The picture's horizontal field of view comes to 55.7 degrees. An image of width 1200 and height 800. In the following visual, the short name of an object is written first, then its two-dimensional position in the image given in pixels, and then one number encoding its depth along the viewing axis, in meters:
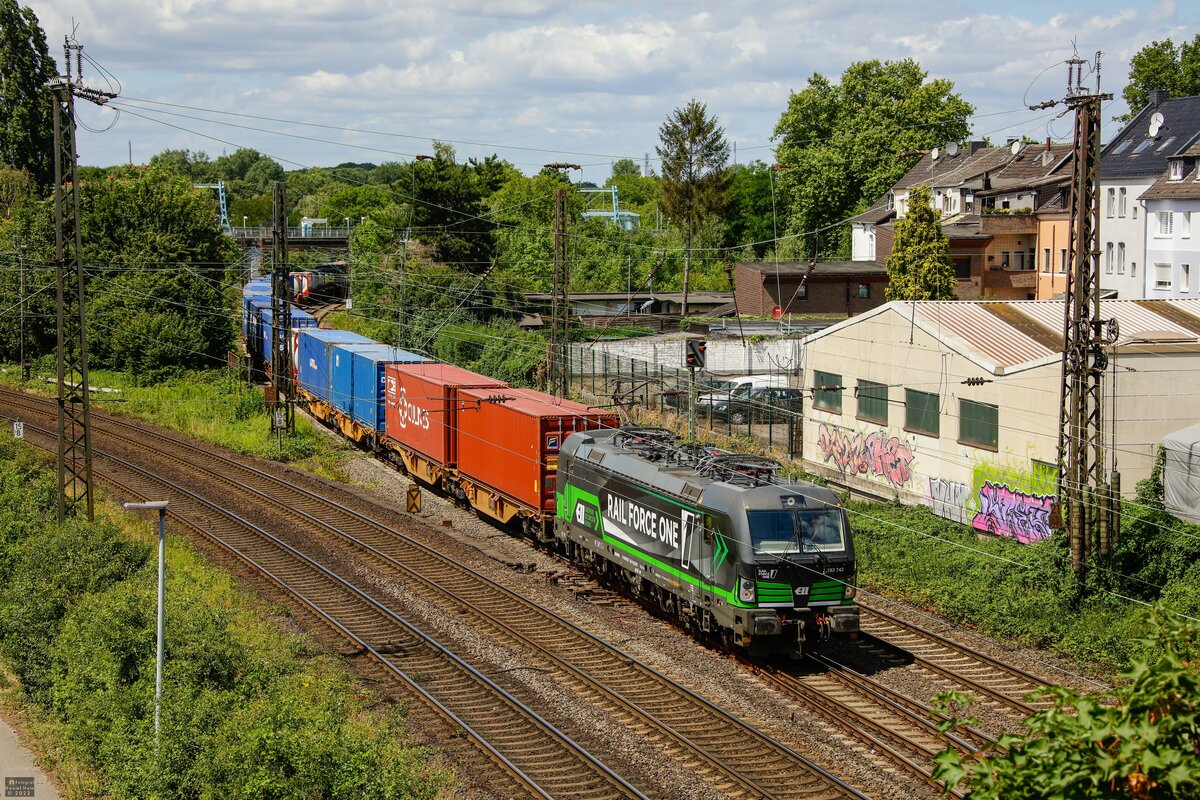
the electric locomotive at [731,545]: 18.22
